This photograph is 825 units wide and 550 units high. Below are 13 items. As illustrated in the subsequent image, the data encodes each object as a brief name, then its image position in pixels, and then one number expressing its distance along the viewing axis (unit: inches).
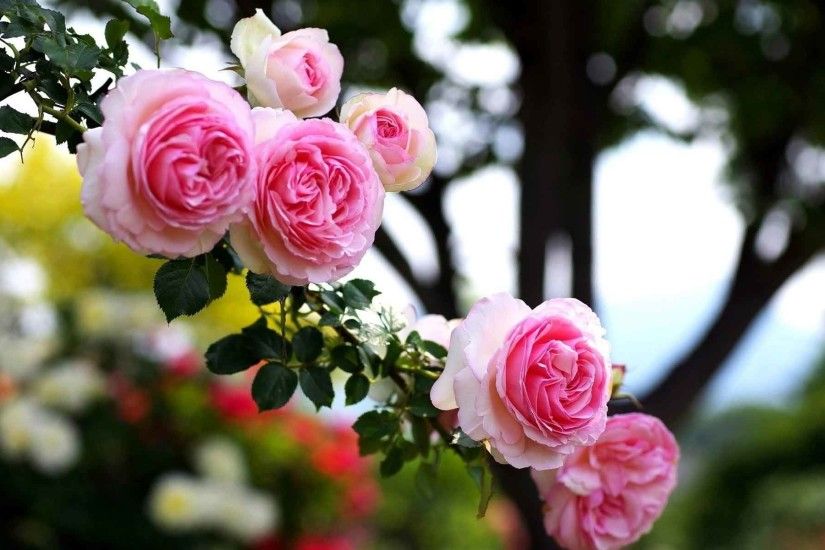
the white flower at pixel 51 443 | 130.7
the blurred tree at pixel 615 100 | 141.4
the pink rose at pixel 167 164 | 43.4
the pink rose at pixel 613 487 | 51.3
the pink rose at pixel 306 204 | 44.8
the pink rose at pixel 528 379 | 46.3
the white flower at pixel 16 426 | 130.1
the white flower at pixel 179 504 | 131.7
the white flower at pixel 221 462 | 139.8
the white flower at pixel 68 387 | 136.6
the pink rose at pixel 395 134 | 47.8
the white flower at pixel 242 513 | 136.3
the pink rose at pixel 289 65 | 47.6
